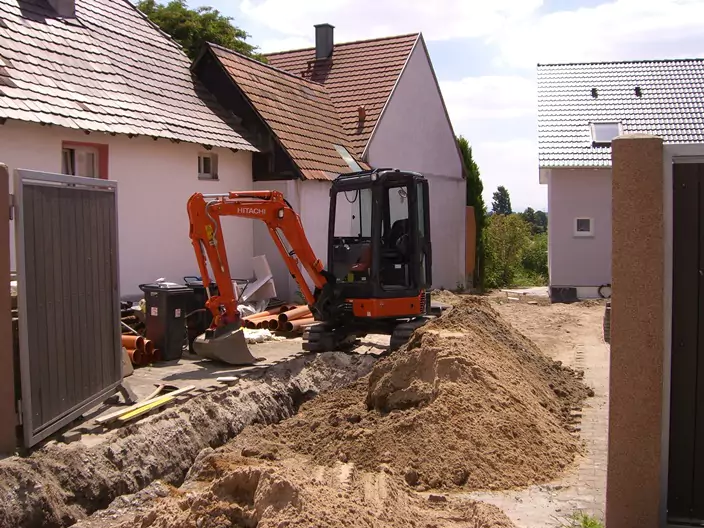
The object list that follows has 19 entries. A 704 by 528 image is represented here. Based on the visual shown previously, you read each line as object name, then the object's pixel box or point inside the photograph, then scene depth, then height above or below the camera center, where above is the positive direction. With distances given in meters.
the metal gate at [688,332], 4.88 -0.63
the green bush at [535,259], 33.03 -1.24
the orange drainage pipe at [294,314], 13.97 -1.47
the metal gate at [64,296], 6.35 -0.55
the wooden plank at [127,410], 7.28 -1.68
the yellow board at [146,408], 7.43 -1.68
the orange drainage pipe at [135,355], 10.50 -1.60
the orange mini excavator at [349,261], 10.91 -0.43
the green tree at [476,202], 26.36 +0.91
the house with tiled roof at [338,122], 17.42 +2.78
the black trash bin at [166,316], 10.99 -1.15
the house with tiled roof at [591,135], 20.34 +2.43
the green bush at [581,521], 5.53 -2.06
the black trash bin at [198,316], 11.95 -1.25
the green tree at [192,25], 28.50 +7.41
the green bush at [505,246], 28.80 -0.61
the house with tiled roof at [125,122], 12.27 +1.85
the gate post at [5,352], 6.17 -0.90
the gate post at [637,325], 4.86 -0.58
